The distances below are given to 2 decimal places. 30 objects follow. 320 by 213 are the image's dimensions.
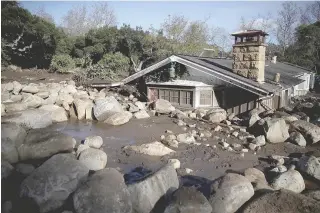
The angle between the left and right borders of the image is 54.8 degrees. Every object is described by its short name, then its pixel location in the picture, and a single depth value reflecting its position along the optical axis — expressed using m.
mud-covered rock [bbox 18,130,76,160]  9.09
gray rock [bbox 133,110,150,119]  16.22
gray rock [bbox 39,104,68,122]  15.39
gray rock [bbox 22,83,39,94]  17.69
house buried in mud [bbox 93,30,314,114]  15.37
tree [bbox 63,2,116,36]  53.61
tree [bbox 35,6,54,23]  50.27
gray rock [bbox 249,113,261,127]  14.09
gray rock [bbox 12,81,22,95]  17.64
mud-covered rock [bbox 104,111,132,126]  15.06
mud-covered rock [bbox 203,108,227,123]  15.30
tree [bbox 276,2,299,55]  46.38
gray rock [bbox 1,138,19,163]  8.72
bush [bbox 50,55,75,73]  26.77
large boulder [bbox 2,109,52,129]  12.55
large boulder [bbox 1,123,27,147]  9.20
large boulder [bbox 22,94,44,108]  15.88
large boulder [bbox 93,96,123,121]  15.70
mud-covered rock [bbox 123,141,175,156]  11.20
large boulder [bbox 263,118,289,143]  12.84
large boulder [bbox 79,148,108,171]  9.09
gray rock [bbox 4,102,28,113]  14.94
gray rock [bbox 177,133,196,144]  12.65
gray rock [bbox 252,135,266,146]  12.48
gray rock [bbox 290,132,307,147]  12.75
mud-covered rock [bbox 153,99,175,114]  16.95
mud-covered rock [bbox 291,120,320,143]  12.99
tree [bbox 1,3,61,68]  23.56
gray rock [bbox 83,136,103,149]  11.46
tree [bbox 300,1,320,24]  43.78
